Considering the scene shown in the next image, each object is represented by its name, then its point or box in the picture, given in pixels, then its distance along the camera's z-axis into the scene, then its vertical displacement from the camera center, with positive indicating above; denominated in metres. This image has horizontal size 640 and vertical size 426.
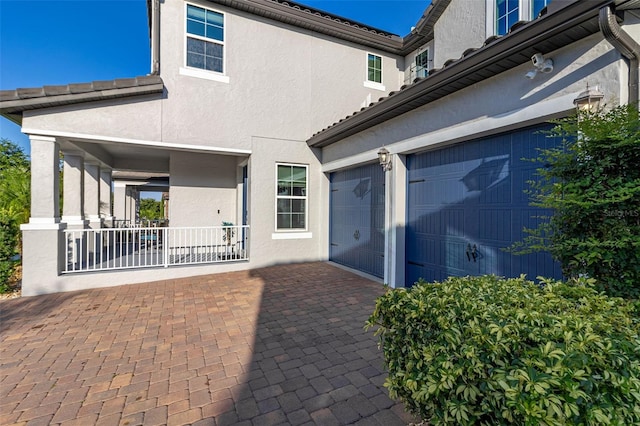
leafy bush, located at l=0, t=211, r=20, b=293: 5.60 -0.74
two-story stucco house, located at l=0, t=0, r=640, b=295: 3.62 +1.59
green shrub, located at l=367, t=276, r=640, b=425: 1.22 -0.71
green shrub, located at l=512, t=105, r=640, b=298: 2.21 +0.09
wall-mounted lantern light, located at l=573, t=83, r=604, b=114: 2.78 +1.10
